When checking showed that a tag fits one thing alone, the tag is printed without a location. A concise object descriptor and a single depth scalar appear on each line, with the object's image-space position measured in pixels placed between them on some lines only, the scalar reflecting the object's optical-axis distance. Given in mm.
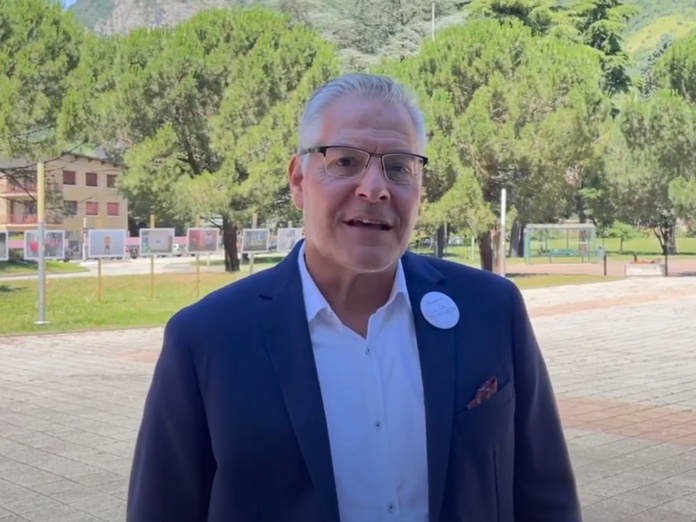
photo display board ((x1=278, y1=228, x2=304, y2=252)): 22234
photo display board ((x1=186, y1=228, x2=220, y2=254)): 21922
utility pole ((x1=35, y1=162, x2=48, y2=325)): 15508
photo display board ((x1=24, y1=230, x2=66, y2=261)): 18625
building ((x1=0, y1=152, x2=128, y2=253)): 28469
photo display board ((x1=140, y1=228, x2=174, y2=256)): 21875
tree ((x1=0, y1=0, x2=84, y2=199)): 24922
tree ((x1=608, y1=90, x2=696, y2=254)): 30781
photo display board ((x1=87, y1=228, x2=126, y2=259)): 20281
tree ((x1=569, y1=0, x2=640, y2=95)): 52406
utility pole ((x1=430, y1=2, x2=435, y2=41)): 50531
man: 1736
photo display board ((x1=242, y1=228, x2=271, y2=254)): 21953
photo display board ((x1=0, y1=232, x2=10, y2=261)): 19203
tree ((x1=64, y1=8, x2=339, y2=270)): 33875
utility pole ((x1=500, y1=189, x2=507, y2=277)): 21312
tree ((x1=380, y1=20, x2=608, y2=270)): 29406
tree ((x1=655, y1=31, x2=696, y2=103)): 31828
